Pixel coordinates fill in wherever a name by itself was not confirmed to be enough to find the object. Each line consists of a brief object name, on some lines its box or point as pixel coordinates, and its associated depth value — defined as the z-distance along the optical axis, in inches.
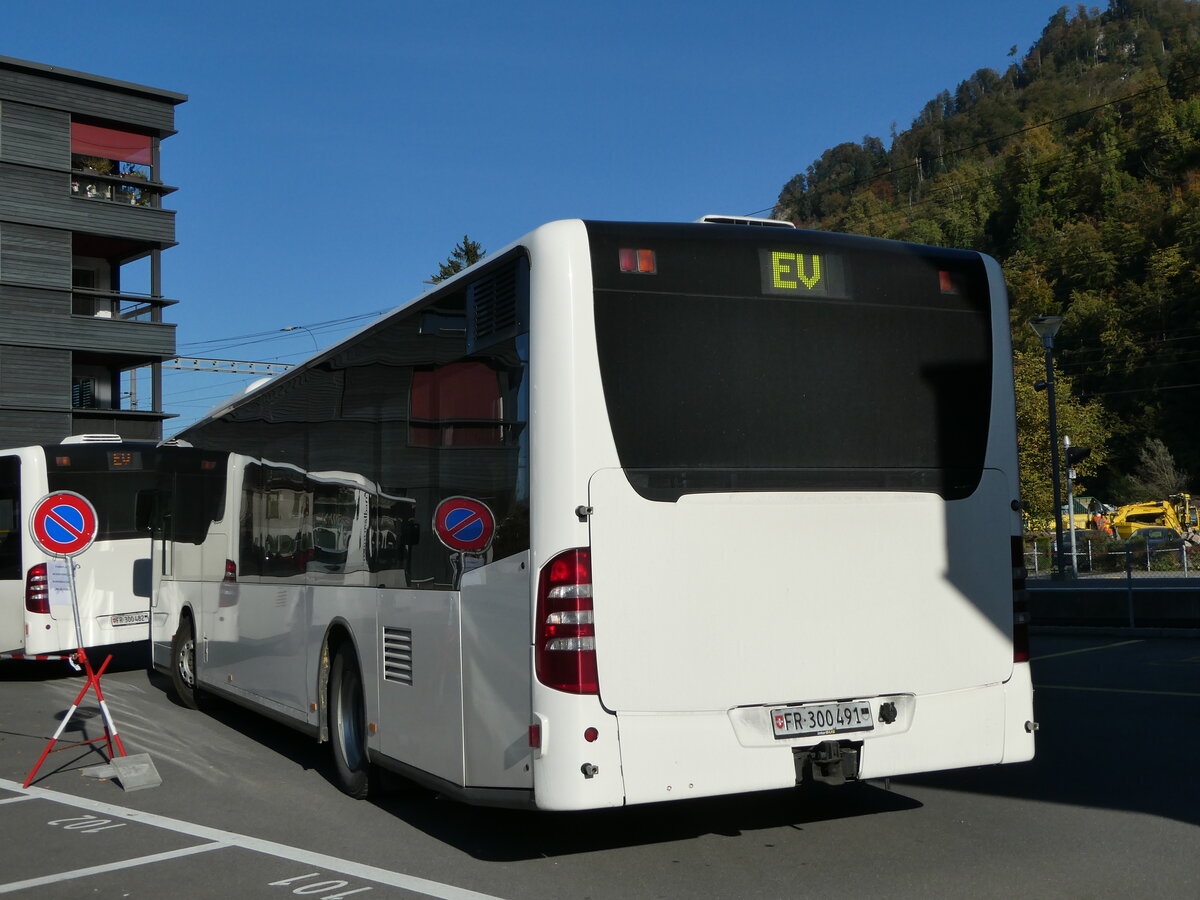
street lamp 1143.6
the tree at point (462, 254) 2596.0
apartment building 1784.0
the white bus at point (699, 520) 237.9
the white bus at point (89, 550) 669.3
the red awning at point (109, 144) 1857.8
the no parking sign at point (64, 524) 439.8
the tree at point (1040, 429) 2551.7
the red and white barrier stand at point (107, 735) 378.3
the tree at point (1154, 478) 2901.1
